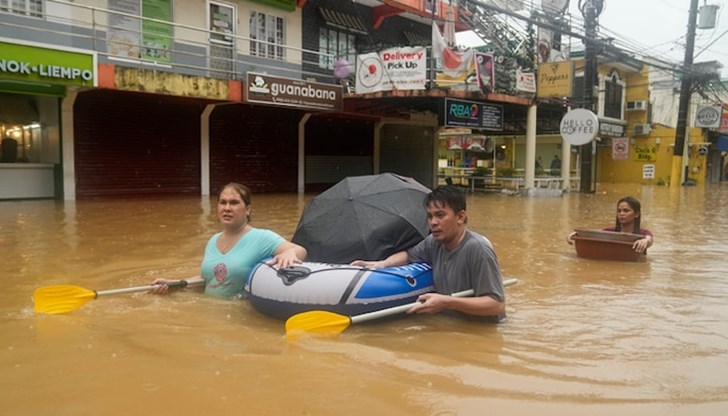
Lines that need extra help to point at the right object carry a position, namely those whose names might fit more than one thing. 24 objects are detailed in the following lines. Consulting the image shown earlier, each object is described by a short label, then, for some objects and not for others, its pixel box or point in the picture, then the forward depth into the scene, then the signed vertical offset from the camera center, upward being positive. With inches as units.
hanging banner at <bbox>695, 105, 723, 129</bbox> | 1177.4 +96.2
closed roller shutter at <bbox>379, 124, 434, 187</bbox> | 951.6 +12.4
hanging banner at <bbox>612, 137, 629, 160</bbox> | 1128.8 +28.4
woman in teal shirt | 183.9 -29.5
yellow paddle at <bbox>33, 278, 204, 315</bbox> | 181.8 -44.8
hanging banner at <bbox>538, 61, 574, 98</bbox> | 734.5 +103.9
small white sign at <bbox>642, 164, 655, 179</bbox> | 1267.7 -16.2
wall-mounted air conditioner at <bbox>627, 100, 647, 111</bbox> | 1369.3 +133.5
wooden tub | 290.7 -40.8
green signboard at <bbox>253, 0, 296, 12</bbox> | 704.7 +182.9
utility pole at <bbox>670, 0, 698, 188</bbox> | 930.1 +111.5
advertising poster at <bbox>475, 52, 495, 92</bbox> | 680.4 +103.4
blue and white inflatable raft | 168.4 -37.5
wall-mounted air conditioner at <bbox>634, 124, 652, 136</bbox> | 1353.3 +77.8
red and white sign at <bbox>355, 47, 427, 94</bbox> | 660.7 +100.2
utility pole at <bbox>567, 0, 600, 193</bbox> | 745.0 +124.4
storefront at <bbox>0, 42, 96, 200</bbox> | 500.3 +25.0
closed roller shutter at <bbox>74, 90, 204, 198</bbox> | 609.0 +11.6
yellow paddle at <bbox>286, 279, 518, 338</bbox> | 161.0 -44.3
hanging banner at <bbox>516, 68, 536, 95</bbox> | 753.6 +100.8
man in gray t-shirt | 160.2 -28.6
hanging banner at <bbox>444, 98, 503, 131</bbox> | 708.0 +56.6
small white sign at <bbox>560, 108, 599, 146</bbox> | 726.5 +44.2
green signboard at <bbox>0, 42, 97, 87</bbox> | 458.0 +70.4
